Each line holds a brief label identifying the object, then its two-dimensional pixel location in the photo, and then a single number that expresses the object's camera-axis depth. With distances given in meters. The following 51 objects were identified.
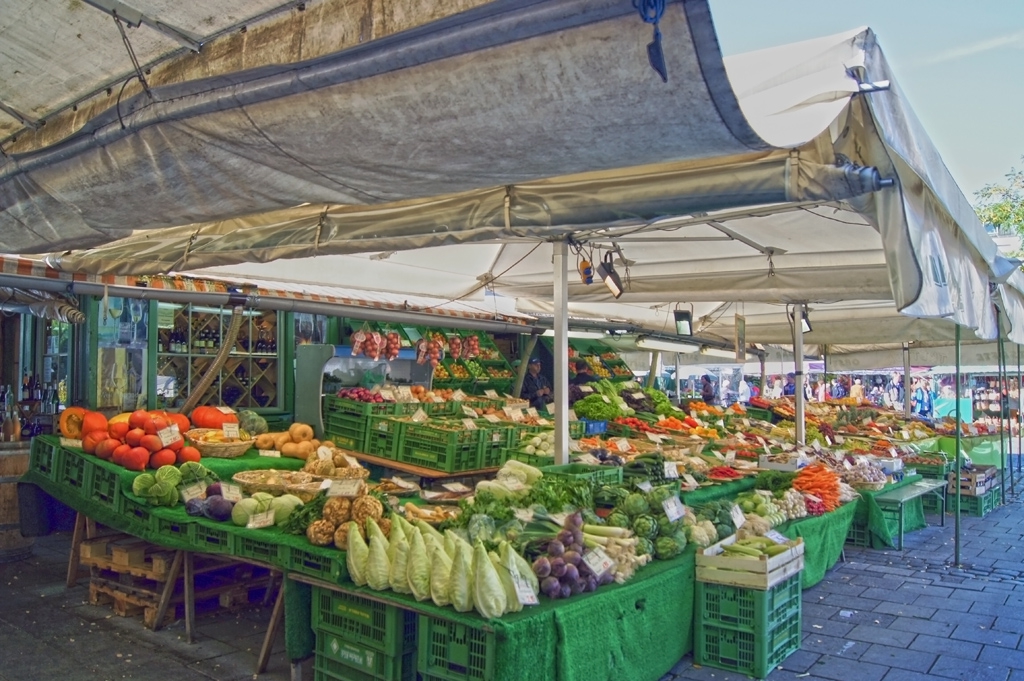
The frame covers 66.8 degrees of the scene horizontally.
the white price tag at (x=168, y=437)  5.80
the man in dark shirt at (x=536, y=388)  10.46
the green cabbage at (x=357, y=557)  3.95
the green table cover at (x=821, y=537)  6.11
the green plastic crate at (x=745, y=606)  4.57
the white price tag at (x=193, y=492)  5.23
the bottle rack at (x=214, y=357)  7.69
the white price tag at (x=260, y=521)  4.68
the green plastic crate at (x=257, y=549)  4.43
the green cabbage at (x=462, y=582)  3.55
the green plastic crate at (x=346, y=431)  7.36
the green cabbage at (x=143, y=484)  5.27
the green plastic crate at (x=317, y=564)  4.03
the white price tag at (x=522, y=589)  3.60
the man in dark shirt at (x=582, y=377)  11.66
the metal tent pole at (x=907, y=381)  14.72
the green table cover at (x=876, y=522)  8.04
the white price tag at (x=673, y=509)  5.03
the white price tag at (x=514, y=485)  5.44
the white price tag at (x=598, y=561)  4.05
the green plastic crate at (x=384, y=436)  7.13
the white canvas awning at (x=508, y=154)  1.76
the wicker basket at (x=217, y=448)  6.20
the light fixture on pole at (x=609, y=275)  6.29
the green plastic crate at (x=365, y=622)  3.80
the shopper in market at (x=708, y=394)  14.91
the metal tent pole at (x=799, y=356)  8.43
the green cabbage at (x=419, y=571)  3.72
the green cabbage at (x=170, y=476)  5.30
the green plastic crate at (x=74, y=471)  5.88
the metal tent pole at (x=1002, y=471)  11.44
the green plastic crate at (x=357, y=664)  3.82
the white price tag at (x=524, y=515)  4.63
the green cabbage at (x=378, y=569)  3.87
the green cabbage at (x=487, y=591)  3.47
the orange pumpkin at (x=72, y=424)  6.28
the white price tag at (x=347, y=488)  4.57
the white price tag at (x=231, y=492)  5.14
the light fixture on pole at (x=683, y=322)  8.35
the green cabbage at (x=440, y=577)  3.64
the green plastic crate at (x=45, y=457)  6.29
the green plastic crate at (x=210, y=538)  4.77
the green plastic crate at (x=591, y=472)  5.64
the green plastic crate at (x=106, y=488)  5.50
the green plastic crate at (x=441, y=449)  6.76
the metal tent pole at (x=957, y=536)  7.15
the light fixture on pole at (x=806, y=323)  9.21
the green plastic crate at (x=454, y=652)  3.44
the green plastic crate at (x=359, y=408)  7.39
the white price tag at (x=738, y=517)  5.53
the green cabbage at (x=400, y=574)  3.82
